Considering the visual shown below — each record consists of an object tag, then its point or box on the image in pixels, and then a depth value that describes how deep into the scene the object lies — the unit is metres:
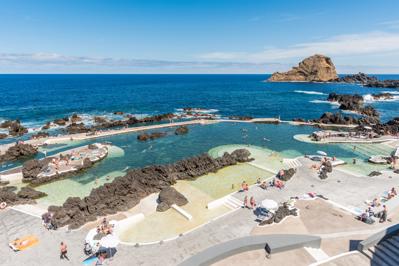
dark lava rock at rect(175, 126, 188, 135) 56.66
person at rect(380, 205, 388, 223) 20.61
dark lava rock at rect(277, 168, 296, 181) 29.28
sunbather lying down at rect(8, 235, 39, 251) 18.48
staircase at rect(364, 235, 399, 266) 15.53
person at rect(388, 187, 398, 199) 24.49
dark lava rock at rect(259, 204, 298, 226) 20.72
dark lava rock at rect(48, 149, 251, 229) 22.20
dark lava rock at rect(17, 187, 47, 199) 26.61
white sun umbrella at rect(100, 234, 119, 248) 16.61
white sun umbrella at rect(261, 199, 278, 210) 21.17
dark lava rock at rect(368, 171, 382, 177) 30.56
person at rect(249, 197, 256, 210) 23.14
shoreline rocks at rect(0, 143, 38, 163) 41.69
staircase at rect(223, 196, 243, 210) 23.94
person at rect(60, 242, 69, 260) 17.30
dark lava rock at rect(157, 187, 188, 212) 23.58
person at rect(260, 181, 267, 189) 27.25
